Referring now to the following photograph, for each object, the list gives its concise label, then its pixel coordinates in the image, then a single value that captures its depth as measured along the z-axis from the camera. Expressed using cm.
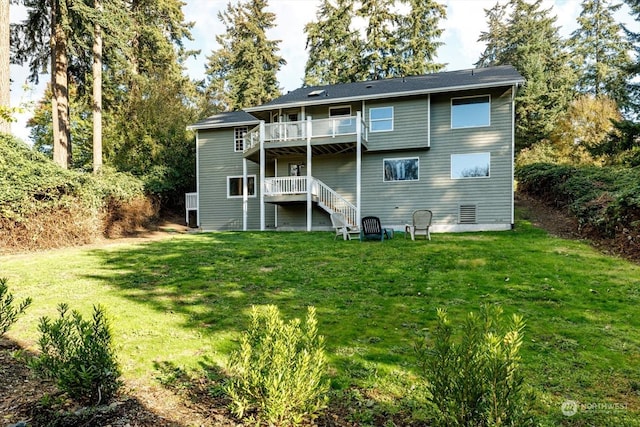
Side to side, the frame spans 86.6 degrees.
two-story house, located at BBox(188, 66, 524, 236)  1397
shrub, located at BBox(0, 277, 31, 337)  284
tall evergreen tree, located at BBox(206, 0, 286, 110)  3098
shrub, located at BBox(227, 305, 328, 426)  205
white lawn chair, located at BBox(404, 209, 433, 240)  1128
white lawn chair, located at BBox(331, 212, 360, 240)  1142
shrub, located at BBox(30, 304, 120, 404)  231
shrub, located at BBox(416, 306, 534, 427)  163
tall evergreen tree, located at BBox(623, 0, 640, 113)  1416
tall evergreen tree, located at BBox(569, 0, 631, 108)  2728
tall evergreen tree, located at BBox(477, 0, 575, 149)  2355
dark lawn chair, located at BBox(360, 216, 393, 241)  1089
